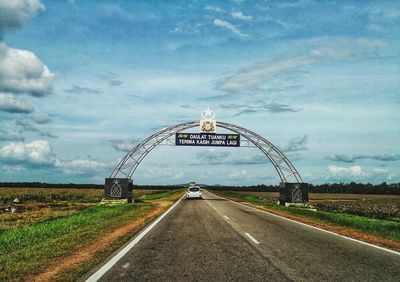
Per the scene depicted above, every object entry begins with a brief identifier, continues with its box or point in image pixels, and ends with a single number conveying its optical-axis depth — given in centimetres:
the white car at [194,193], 4785
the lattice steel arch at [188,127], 3900
